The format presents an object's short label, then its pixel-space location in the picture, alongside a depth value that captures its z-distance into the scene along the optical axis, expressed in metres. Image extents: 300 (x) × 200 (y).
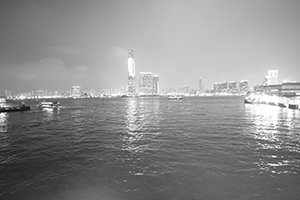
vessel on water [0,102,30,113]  75.55
